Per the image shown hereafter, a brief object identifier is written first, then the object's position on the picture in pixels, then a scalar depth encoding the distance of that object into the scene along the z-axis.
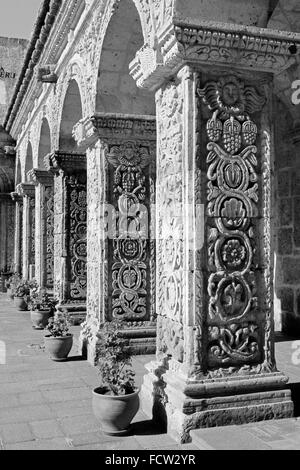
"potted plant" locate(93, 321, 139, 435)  3.66
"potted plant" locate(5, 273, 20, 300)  13.03
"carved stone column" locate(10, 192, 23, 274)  17.19
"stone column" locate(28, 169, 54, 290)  11.77
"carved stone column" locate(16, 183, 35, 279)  14.49
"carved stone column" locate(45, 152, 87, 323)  8.75
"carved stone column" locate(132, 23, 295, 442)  3.56
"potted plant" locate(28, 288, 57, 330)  8.60
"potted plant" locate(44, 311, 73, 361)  6.14
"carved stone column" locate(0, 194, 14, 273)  18.45
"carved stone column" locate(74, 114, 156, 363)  6.25
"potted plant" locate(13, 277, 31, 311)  11.39
